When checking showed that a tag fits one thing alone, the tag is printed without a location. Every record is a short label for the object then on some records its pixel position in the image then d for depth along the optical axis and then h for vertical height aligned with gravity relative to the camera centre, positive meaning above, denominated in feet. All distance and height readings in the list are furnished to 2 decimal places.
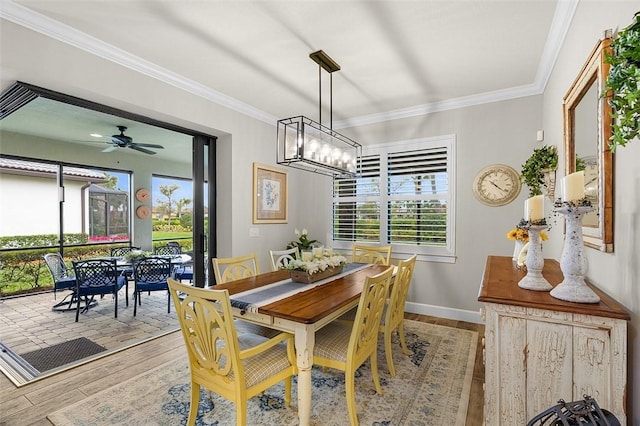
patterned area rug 6.51 -4.40
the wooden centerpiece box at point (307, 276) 8.42 -1.78
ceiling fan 14.83 +3.55
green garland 2.64 +1.23
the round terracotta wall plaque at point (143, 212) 21.64 +0.09
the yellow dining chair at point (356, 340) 6.17 -2.83
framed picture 13.54 +0.86
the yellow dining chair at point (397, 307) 8.09 -2.64
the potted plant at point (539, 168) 8.56 +1.34
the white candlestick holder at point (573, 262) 4.38 -0.73
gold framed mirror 4.69 +1.25
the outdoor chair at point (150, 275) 13.48 -2.78
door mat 9.11 -4.49
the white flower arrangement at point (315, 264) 8.46 -1.47
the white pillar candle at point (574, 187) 4.41 +0.38
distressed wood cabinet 3.91 -1.96
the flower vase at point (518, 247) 8.18 -0.93
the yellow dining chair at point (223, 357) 5.20 -2.73
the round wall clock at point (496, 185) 11.44 +1.06
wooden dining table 5.75 -2.00
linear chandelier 8.24 +1.99
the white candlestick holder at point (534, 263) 5.11 -0.88
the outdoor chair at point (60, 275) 13.52 -2.93
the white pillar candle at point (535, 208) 5.69 +0.09
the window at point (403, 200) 12.85 +0.60
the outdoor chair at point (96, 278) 12.41 -2.70
